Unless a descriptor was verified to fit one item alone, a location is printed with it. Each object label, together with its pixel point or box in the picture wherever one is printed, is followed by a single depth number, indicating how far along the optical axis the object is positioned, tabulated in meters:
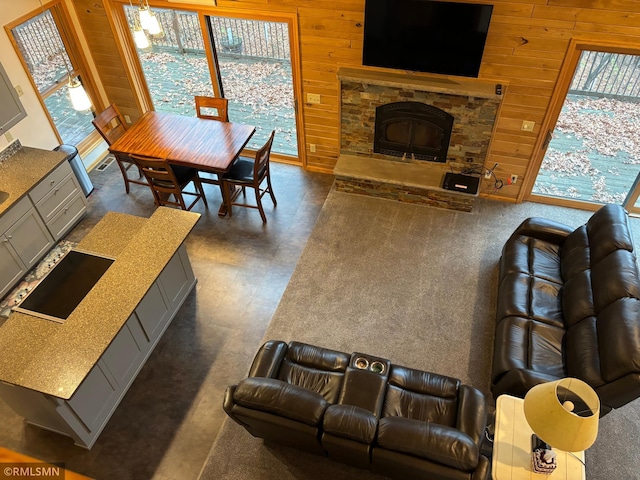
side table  2.80
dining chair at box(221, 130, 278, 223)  5.21
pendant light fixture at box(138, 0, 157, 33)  4.57
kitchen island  3.31
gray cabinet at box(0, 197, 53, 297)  4.71
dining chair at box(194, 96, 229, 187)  5.80
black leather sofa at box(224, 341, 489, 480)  2.80
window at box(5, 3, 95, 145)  5.51
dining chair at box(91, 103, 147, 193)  5.55
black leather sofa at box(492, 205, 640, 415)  3.27
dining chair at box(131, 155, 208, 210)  5.14
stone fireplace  5.04
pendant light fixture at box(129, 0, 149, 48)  4.82
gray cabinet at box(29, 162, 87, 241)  5.05
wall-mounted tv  4.45
